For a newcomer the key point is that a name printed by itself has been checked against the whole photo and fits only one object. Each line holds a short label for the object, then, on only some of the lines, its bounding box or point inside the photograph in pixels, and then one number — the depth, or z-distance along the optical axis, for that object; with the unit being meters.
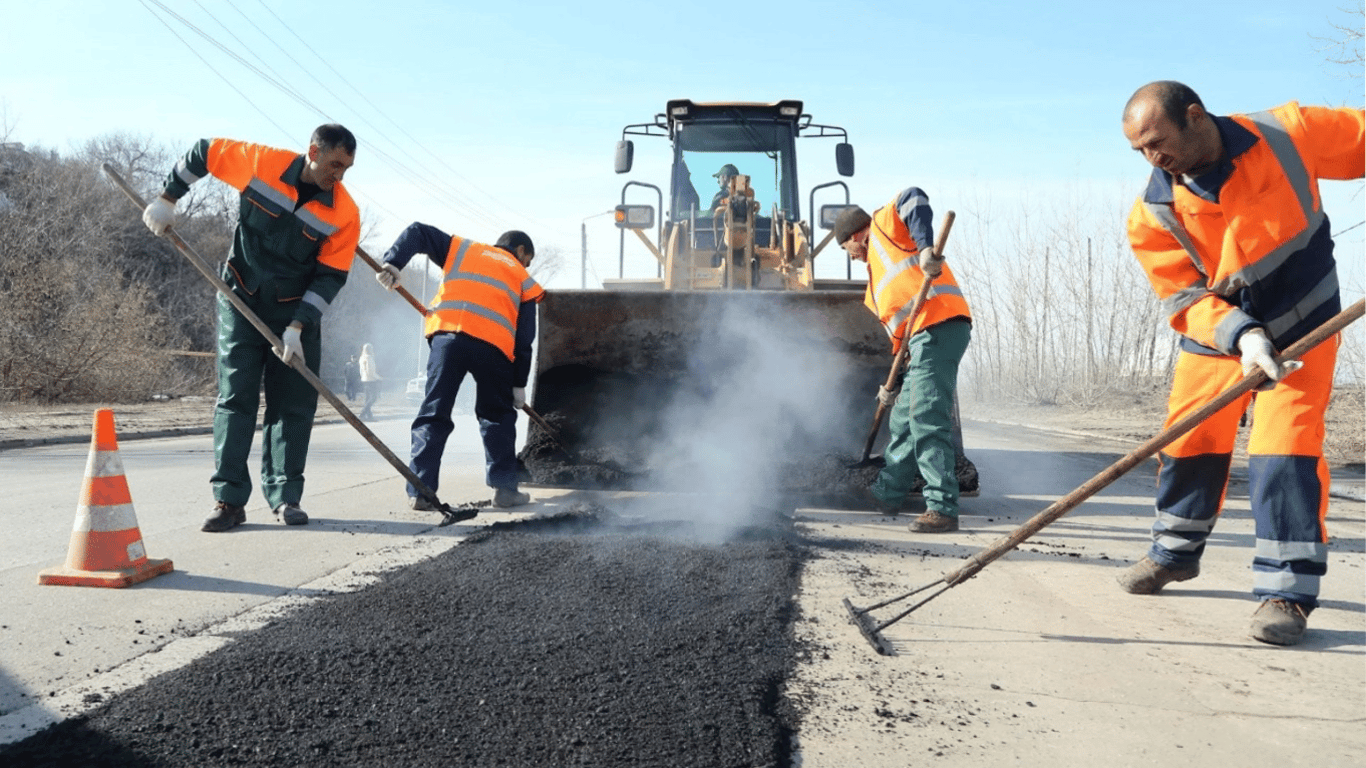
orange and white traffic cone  3.25
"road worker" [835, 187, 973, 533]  4.61
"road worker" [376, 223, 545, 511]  5.06
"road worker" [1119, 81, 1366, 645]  2.84
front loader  5.63
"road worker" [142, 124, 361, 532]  4.39
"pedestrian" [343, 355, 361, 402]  21.45
